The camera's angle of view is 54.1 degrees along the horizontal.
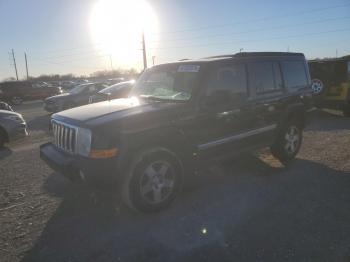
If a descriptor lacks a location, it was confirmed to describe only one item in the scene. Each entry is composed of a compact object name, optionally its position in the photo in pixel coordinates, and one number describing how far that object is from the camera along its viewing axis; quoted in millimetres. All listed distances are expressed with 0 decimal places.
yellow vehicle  11789
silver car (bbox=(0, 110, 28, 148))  9016
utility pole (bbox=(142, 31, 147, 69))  41244
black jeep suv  4059
